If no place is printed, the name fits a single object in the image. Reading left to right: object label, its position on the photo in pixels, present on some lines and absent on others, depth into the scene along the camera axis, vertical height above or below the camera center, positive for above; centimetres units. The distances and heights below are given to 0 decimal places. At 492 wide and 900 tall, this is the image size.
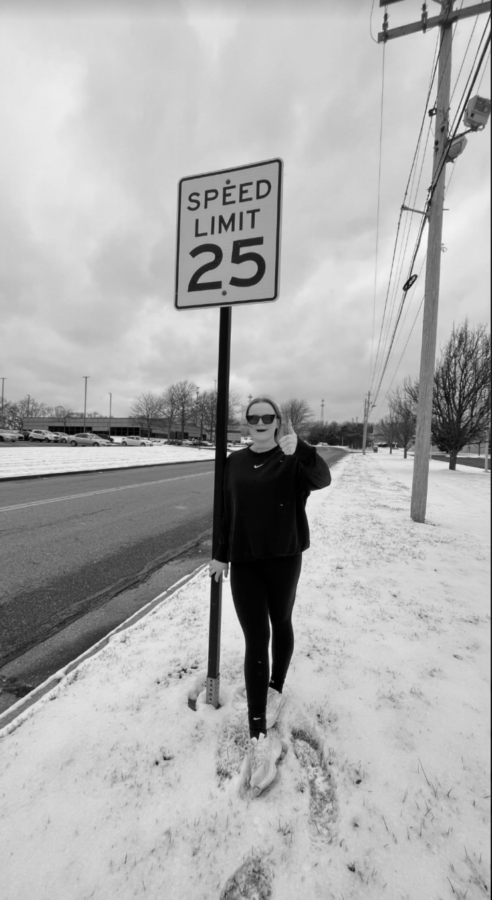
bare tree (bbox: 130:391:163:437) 6762 +388
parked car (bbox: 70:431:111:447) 4272 -143
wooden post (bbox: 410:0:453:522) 672 +237
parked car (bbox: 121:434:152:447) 4898 -149
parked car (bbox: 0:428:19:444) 4369 -133
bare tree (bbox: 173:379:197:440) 5663 +493
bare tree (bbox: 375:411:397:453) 4250 +168
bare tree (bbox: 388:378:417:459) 3141 +236
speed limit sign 204 +109
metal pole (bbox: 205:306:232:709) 215 -56
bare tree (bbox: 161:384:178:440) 5731 +459
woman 189 -50
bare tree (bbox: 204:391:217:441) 5408 +377
